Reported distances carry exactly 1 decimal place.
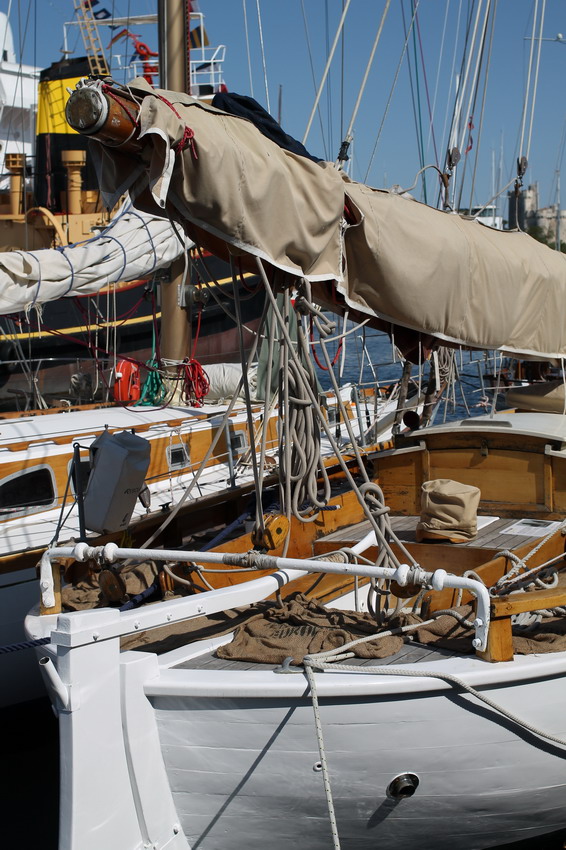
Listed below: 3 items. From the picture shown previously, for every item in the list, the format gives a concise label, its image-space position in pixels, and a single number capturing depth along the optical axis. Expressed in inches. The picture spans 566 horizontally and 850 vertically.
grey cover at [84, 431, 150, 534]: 281.0
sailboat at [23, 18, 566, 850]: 181.5
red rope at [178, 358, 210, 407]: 454.0
